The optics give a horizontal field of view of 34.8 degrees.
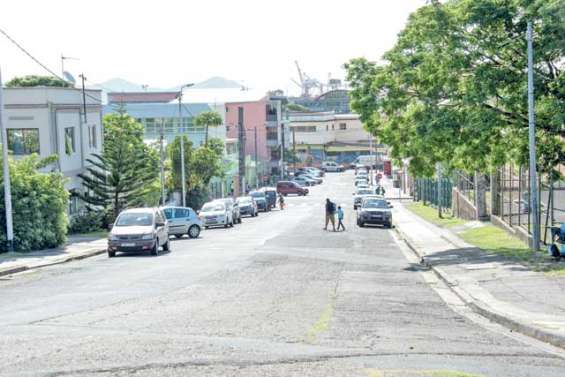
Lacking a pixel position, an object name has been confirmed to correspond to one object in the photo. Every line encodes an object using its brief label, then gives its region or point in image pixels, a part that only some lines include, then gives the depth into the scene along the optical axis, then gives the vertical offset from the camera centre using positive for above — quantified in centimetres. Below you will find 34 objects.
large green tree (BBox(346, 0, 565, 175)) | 2656 +217
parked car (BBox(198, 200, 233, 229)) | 5347 -343
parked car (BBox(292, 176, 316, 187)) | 11412 -330
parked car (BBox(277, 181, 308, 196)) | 10125 -369
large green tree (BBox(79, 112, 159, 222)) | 5034 -78
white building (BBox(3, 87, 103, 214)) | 4666 +198
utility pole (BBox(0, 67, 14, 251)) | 3162 -71
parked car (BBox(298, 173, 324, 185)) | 12106 -306
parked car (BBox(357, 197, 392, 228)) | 5153 -346
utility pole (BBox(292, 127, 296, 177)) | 15030 -36
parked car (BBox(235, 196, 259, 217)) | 6700 -372
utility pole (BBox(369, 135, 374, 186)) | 11500 -313
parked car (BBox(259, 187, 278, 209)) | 7789 -359
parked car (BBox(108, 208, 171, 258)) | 3192 -262
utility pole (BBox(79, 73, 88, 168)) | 5109 +192
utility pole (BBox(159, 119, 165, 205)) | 5823 -77
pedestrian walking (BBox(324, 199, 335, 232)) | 4669 -300
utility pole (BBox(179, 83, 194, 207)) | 6393 -113
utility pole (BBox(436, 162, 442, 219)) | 5494 -238
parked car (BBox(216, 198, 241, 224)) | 5582 -323
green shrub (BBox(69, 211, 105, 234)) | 4719 -329
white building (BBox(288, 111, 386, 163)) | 17788 +348
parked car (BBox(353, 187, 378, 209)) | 6880 -328
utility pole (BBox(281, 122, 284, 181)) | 13092 -79
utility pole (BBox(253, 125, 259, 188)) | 11154 -261
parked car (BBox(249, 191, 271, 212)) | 7512 -380
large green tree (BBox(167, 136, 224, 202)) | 7019 -70
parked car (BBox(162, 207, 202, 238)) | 4394 -316
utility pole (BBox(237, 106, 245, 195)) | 10111 -51
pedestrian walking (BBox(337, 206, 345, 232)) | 4761 -333
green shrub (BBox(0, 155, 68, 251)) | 3403 -173
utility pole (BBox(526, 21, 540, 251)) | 2506 +34
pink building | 12594 +406
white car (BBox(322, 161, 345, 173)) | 15862 -221
